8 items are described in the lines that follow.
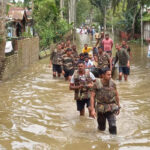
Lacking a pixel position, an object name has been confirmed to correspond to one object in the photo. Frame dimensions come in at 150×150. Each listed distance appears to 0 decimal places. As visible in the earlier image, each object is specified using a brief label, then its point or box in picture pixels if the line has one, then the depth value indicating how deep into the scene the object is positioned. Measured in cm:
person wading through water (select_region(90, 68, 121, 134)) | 661
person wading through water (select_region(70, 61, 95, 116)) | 798
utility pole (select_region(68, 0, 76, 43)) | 4722
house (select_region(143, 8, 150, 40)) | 3524
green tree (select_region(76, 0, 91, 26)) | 7381
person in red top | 1608
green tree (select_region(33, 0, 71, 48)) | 2736
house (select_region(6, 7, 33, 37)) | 3250
